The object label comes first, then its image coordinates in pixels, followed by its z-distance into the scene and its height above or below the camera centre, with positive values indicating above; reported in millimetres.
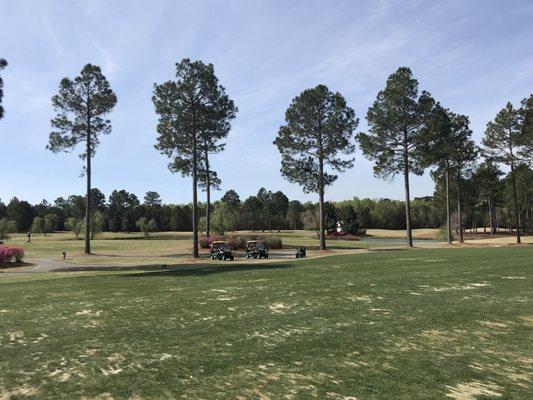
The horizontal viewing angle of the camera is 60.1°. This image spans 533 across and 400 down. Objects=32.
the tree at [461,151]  51812 +8377
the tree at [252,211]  131000 +4598
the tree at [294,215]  140000 +3443
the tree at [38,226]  98125 +955
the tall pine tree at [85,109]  41594 +11086
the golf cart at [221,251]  35656 -1860
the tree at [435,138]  43656 +8259
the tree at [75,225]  79000 +848
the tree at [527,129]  49188 +10036
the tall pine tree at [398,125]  44188 +9735
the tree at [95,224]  69156 +843
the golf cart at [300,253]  36062 -2135
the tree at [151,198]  171050 +11395
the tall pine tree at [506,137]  51125 +9800
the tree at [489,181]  61969 +5979
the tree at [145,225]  89231 +729
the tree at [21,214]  131250 +4923
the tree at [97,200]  140900 +9251
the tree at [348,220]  97269 +1199
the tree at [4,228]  51934 +343
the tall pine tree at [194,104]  37438 +10431
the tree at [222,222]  64625 +796
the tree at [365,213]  135125 +3657
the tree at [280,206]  134625 +6327
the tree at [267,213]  131000 +3946
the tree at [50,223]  101625 +1691
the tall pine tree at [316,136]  43094 +8597
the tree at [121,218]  122938 +3007
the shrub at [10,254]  31292 -1635
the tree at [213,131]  39188 +9060
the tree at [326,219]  101250 +1552
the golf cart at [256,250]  37312 -1873
